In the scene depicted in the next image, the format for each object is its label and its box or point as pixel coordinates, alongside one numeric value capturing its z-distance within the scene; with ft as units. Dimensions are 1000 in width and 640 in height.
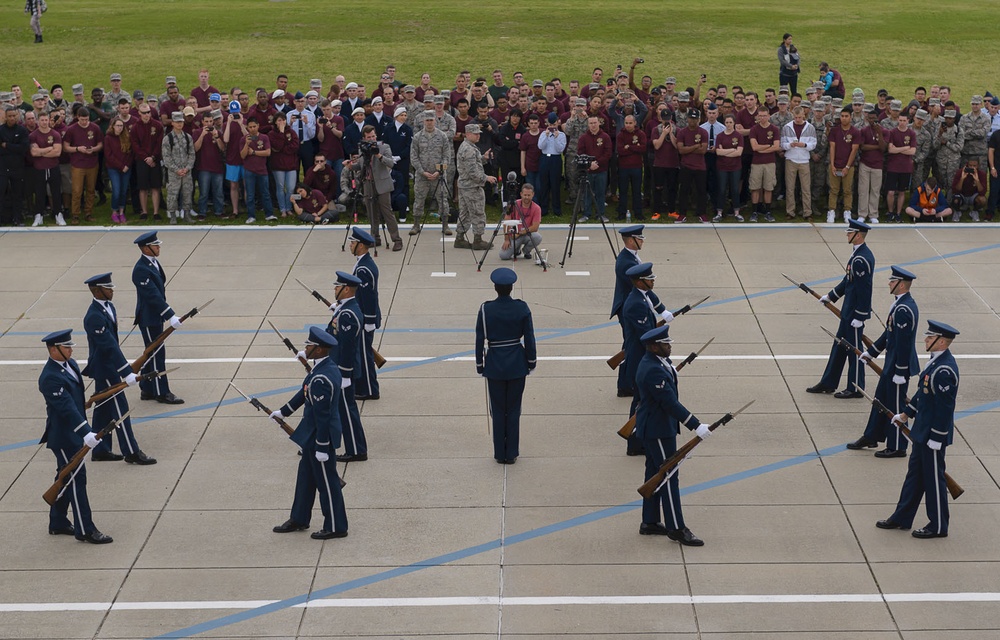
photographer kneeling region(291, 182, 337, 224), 68.23
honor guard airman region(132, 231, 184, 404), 45.29
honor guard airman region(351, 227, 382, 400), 45.50
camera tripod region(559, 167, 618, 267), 60.75
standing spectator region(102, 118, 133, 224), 66.60
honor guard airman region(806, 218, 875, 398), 44.93
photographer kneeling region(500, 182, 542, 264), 60.84
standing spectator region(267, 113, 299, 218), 67.56
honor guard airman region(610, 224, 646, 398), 45.29
